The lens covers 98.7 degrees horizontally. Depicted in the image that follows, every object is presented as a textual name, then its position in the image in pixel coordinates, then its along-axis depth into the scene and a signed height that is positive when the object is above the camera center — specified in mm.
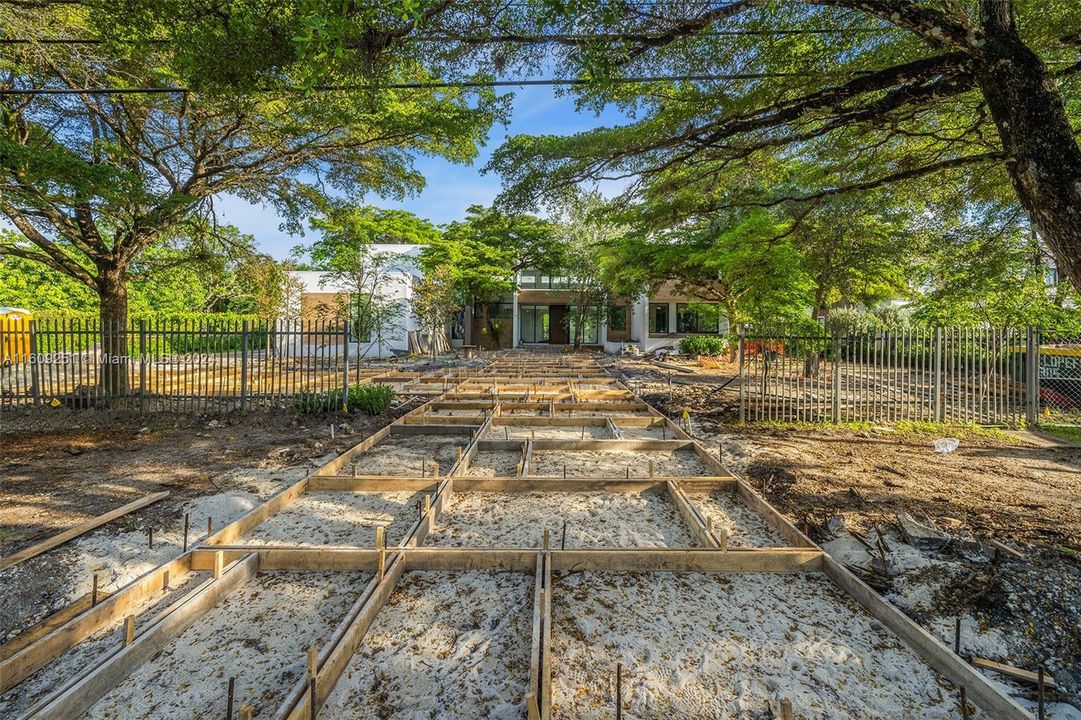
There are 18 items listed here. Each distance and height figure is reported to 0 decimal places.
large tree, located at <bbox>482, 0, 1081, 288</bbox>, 3426 +2955
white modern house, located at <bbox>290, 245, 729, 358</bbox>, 24828 +2249
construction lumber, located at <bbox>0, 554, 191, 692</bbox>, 2246 -1502
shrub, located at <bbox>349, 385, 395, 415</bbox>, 9289 -975
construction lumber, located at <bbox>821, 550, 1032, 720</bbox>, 2059 -1558
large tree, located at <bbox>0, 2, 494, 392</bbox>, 6105 +4022
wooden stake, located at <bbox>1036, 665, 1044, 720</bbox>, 1925 -1463
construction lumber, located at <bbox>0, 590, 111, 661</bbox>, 2504 -1580
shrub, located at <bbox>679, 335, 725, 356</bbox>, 22594 +317
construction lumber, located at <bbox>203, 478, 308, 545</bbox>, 3584 -1418
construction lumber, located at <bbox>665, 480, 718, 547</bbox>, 3659 -1459
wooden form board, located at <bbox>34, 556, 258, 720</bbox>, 1999 -1507
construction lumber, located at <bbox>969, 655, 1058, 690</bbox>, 2301 -1628
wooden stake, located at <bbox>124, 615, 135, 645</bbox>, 2344 -1418
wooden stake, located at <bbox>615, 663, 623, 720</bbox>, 1908 -1431
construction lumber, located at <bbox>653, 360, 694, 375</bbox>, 17656 -655
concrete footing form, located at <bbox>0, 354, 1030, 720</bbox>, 2182 -1602
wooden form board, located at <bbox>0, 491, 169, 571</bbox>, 3354 -1470
